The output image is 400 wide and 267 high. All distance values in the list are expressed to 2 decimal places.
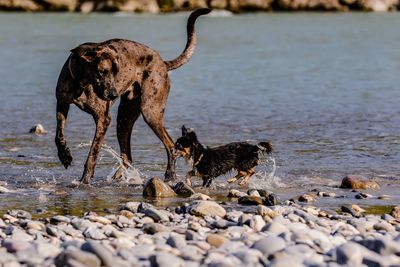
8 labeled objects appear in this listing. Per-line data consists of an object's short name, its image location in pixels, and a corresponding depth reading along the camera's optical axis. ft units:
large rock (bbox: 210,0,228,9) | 224.80
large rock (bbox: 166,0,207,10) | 225.97
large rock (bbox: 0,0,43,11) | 214.48
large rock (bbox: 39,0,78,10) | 220.21
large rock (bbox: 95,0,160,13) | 220.43
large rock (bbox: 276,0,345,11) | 228.02
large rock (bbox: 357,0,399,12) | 226.38
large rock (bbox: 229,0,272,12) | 225.15
